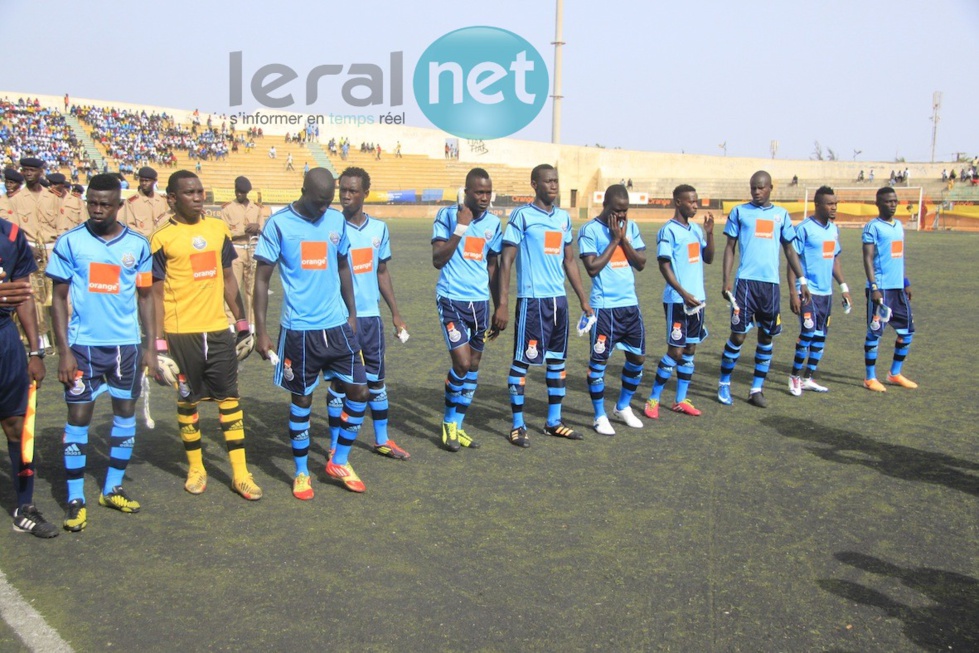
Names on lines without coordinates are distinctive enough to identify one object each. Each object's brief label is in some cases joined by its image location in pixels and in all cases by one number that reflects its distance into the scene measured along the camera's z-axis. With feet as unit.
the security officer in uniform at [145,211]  37.01
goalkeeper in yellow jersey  18.90
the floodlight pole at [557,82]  203.72
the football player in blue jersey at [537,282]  23.82
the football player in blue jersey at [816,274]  30.22
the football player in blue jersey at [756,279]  28.78
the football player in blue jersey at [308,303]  18.81
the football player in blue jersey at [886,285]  31.42
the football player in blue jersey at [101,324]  17.34
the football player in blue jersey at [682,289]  26.78
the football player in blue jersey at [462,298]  23.49
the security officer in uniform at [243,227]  36.68
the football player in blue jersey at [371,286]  22.16
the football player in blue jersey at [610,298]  24.99
